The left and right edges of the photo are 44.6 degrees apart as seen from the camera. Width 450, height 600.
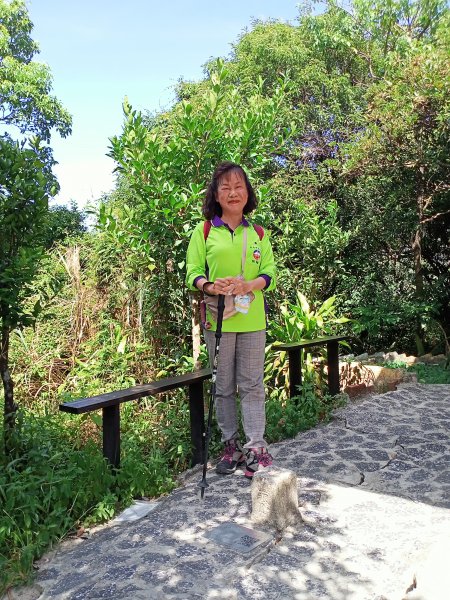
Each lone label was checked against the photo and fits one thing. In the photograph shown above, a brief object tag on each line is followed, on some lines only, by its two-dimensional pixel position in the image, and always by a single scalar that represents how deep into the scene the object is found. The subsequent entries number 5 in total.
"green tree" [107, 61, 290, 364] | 4.88
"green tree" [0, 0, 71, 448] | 3.10
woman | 3.46
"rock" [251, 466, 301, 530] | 2.86
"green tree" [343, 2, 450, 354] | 7.41
